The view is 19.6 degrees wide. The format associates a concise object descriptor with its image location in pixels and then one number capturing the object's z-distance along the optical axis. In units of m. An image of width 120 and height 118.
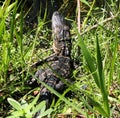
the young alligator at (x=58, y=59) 3.28
